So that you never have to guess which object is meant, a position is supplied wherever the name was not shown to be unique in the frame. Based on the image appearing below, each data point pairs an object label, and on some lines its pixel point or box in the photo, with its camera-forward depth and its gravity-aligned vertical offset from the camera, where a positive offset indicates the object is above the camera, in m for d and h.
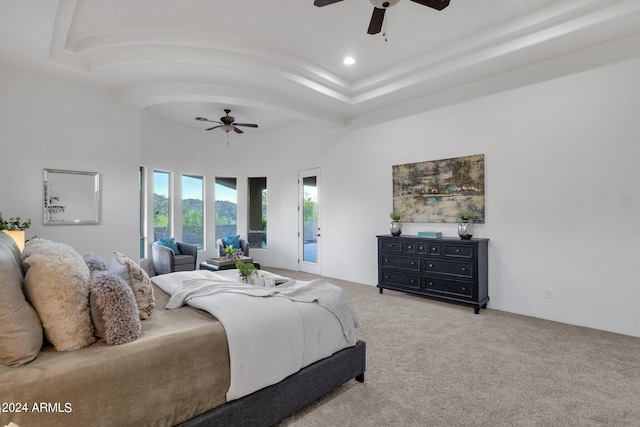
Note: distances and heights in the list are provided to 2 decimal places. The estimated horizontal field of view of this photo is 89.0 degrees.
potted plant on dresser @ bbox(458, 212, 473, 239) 4.47 -0.17
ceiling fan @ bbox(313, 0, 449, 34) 2.69 +1.77
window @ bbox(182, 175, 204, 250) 7.57 +0.13
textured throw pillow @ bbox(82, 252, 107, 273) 2.19 -0.32
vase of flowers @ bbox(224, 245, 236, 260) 5.95 -0.67
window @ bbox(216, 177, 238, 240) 8.12 +0.21
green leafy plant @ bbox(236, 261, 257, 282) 2.98 -0.50
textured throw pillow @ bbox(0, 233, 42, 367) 1.35 -0.46
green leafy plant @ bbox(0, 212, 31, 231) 3.72 -0.09
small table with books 5.69 -0.86
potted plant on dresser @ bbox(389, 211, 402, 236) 5.22 -0.17
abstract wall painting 4.60 +0.38
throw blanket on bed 2.30 -0.58
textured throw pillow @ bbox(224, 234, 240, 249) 7.27 -0.58
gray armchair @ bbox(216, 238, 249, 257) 7.21 -0.70
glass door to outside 7.02 -0.17
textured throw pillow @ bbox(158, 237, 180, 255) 6.45 -0.56
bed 1.32 -0.76
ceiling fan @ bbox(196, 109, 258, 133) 6.09 +1.74
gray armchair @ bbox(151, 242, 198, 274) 5.89 -0.81
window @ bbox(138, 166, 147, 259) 6.44 +0.08
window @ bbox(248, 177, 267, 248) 8.23 +0.08
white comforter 1.85 -0.70
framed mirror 4.34 +0.26
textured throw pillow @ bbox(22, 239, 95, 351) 1.52 -0.40
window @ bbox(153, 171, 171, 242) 6.88 +0.24
